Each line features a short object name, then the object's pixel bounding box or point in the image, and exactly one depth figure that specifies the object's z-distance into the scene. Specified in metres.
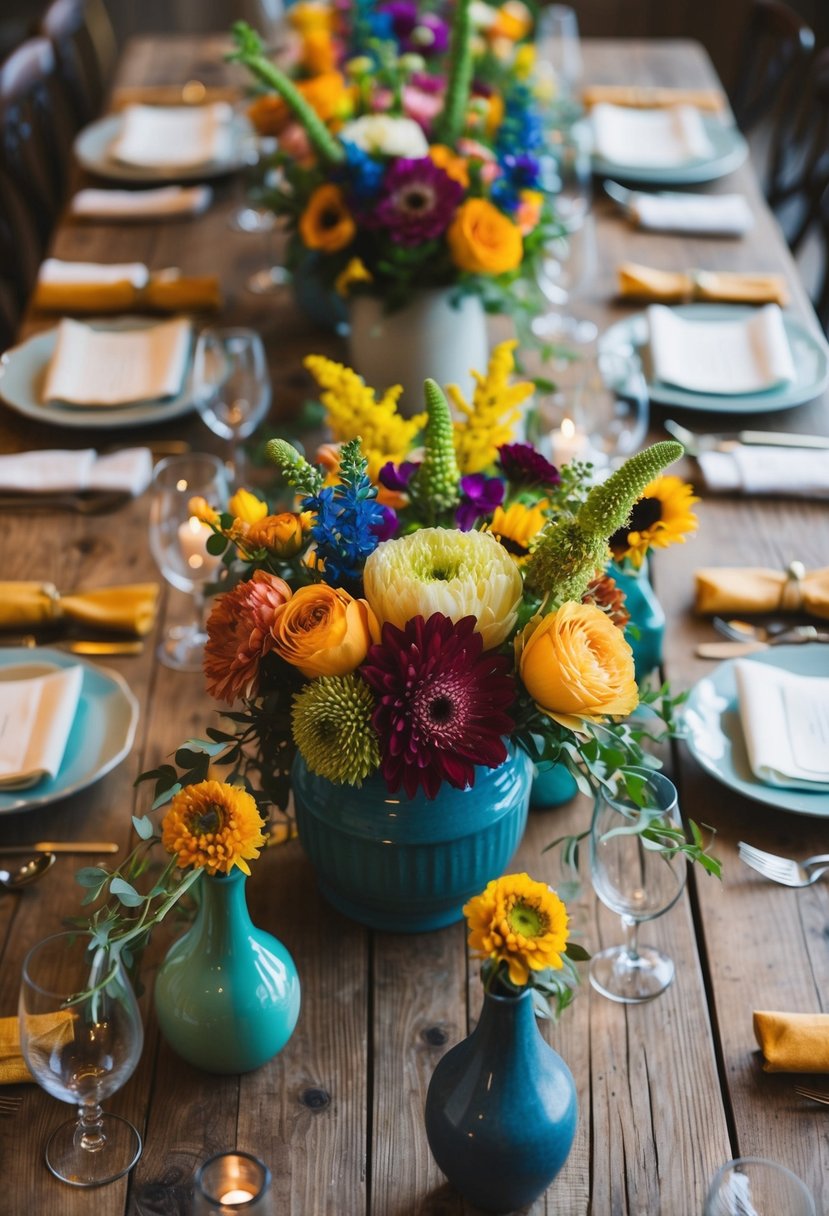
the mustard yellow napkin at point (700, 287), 2.11
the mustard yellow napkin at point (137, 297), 2.10
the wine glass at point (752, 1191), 0.82
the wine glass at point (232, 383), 1.67
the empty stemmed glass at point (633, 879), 0.98
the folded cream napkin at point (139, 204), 2.41
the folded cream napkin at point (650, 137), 2.54
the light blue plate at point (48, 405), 1.82
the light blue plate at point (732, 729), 1.23
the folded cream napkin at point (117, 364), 1.86
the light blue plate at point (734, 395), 1.84
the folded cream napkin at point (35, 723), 1.25
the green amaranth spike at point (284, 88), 1.60
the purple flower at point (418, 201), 1.58
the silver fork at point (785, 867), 1.17
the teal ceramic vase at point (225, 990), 0.95
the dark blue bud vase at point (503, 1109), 0.85
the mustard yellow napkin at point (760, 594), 1.49
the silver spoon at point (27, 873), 1.18
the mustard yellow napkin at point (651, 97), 2.77
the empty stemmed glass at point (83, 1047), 0.89
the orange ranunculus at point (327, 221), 1.68
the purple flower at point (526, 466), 1.09
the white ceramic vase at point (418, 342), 1.70
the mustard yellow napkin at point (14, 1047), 0.90
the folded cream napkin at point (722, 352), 1.87
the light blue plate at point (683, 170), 2.49
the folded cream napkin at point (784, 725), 1.25
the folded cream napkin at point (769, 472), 1.70
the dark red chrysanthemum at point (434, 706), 0.87
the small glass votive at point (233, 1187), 0.77
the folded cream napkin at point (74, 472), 1.70
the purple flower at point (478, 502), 1.03
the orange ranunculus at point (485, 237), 1.59
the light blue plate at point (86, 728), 1.25
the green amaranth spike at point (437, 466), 1.03
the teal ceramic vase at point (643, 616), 1.27
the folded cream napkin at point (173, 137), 2.55
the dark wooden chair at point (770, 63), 2.97
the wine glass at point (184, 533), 1.44
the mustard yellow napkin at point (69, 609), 1.48
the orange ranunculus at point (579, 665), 0.88
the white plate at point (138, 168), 2.52
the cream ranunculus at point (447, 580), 0.89
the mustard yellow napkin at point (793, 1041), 1.01
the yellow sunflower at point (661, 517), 1.09
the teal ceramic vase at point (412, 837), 1.02
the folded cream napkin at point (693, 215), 2.34
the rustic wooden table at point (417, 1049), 0.94
